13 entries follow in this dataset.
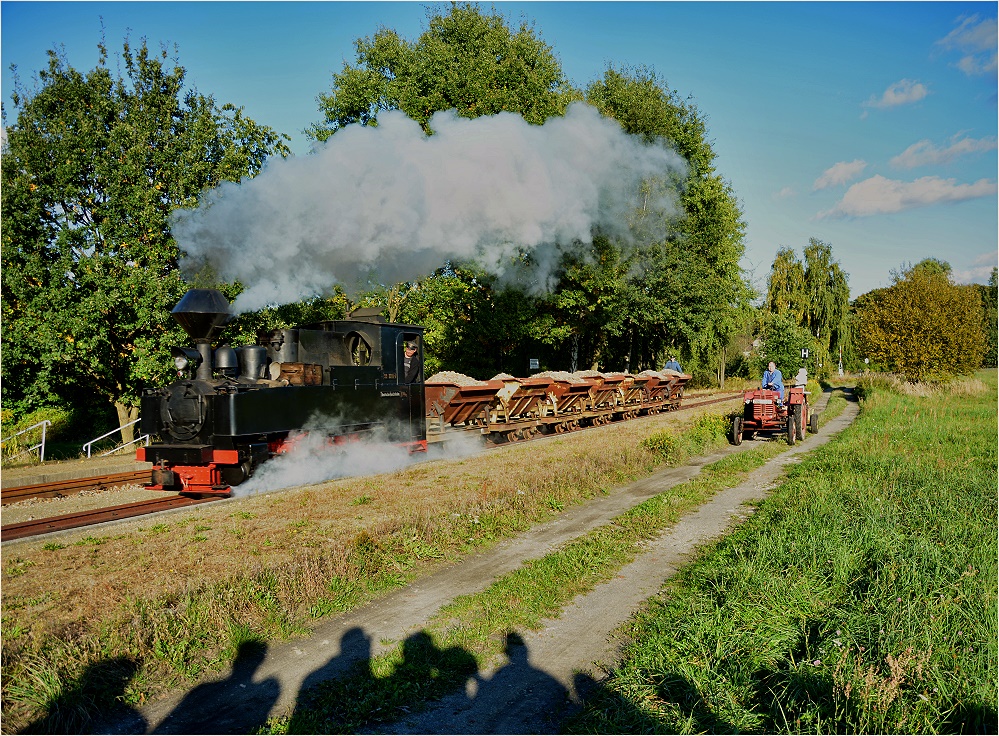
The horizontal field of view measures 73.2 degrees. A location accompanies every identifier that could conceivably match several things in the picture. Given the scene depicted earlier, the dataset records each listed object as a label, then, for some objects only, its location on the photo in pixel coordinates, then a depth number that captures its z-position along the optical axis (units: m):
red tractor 18.34
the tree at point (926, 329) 30.56
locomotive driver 14.91
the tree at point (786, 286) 55.12
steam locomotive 11.25
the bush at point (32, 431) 17.38
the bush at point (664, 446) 15.65
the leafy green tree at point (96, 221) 15.77
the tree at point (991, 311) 80.25
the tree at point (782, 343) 46.09
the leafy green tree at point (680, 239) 31.92
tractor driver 18.39
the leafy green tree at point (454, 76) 29.20
